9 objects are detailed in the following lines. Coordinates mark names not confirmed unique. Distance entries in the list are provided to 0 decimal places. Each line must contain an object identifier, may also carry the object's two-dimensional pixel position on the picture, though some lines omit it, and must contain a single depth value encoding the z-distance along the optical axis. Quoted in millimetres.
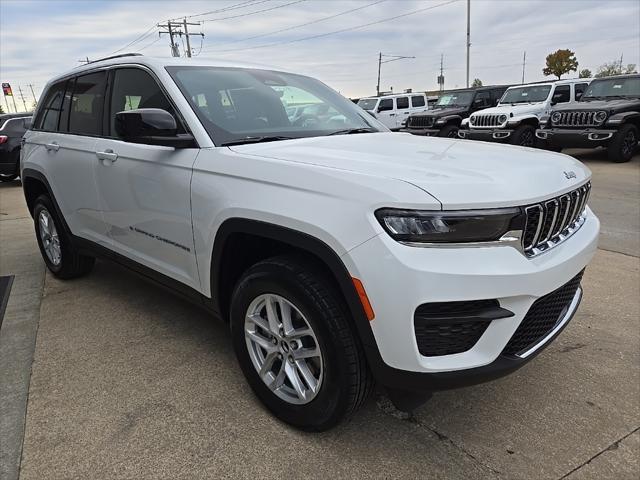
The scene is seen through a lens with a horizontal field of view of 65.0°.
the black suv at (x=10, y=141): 12805
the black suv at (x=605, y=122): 11719
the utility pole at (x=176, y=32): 51781
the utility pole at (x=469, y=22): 34562
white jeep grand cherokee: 1859
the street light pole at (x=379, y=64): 61056
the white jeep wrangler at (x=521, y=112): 13617
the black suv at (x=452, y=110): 16719
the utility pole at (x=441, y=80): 46547
